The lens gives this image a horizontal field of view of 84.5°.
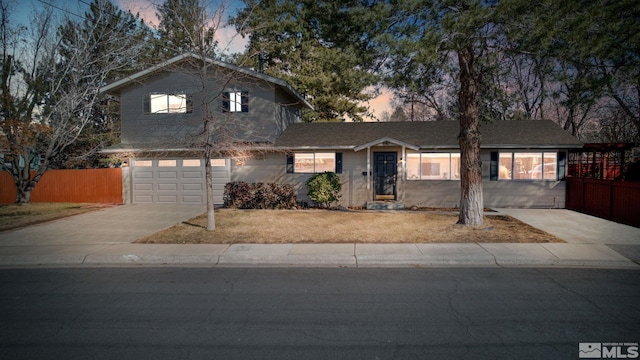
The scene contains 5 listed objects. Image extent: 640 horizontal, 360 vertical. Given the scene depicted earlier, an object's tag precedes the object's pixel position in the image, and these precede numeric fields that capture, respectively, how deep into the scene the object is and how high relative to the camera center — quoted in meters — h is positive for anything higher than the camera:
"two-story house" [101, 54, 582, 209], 15.80 +0.90
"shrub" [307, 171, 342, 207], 15.23 -0.58
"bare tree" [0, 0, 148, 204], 16.39 +3.74
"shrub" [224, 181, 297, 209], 15.33 -0.96
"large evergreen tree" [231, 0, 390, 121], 23.64 +8.37
